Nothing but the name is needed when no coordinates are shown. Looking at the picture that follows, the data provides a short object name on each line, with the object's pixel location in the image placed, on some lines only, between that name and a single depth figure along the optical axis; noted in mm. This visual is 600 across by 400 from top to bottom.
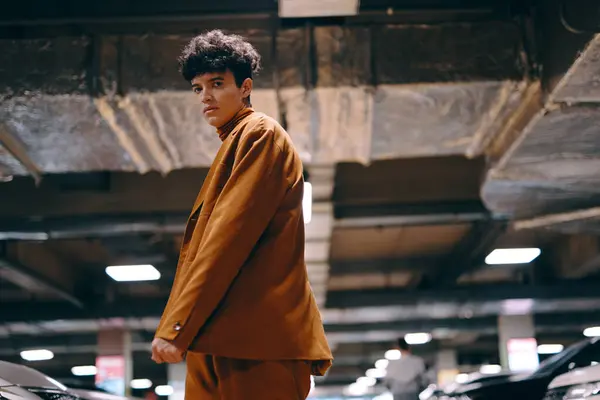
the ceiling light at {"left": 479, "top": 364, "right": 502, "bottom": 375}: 19750
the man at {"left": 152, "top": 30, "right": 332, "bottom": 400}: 1689
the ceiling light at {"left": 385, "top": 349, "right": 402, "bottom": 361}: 20453
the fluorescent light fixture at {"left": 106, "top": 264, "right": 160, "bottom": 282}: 10914
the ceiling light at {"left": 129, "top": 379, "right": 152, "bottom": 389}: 29309
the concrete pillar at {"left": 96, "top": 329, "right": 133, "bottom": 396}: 15602
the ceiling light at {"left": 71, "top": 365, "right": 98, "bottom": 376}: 25016
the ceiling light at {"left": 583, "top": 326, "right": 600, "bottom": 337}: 17828
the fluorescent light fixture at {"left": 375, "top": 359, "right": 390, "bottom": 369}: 24994
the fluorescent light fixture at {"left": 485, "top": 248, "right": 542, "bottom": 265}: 10752
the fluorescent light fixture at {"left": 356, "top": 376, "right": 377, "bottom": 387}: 32312
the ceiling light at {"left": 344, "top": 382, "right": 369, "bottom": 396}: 35159
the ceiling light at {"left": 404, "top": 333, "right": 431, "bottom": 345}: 18766
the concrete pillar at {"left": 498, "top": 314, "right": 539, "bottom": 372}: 15297
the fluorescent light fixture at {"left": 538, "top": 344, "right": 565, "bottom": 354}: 23078
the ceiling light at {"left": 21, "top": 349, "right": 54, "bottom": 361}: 19719
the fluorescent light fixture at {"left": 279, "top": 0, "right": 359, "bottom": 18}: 3877
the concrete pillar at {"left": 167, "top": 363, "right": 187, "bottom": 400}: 19234
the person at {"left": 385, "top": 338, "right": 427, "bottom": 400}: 8797
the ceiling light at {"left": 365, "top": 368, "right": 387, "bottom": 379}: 28428
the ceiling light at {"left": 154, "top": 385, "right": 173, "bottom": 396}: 32250
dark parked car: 5535
